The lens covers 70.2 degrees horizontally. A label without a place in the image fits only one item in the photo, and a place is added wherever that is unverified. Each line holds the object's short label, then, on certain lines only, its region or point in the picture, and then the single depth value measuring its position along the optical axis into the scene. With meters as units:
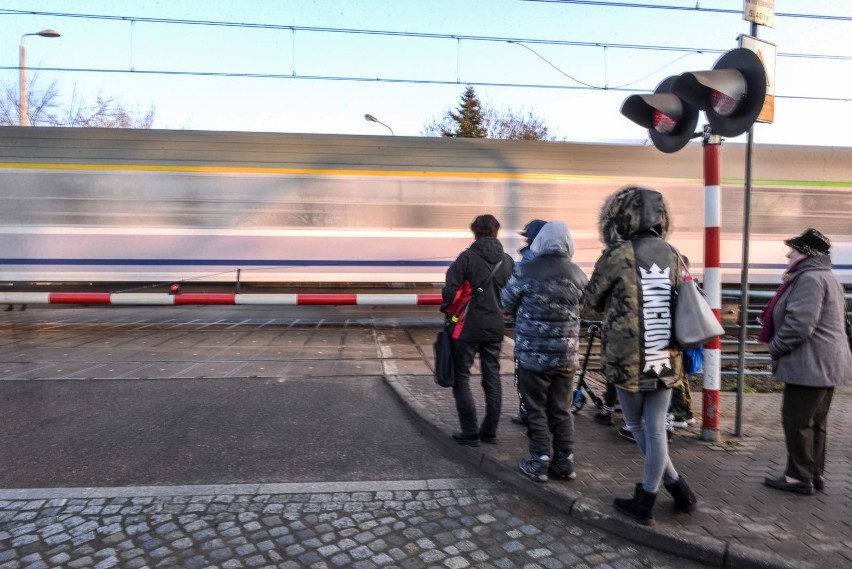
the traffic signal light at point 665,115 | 4.45
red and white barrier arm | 10.13
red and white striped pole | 4.57
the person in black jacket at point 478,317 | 4.34
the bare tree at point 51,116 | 25.44
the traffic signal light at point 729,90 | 4.04
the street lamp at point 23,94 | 18.28
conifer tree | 37.03
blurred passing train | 10.37
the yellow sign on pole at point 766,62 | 4.50
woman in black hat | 3.59
